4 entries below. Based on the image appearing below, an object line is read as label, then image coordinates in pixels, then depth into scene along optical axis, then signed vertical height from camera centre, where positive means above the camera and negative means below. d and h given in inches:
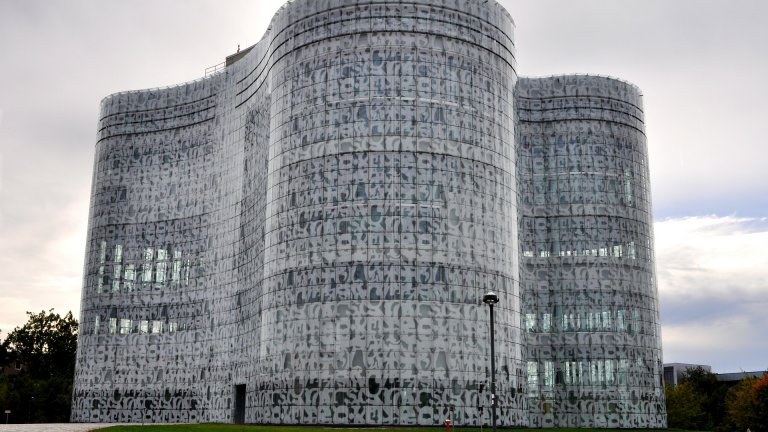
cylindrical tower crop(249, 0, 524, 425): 2358.5 +497.3
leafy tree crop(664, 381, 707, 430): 3991.1 -119.7
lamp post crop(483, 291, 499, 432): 1353.6 +136.3
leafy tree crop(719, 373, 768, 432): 3070.9 -86.2
